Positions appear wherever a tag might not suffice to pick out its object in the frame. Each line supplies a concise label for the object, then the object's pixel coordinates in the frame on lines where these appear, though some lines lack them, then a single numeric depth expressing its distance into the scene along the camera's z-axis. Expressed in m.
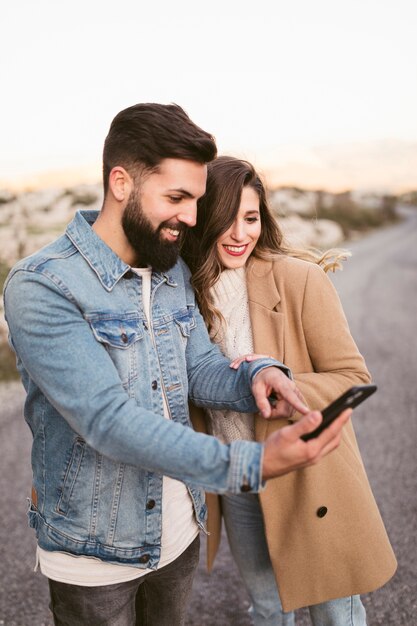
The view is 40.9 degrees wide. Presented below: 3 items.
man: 1.59
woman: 2.22
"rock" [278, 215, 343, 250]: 21.07
